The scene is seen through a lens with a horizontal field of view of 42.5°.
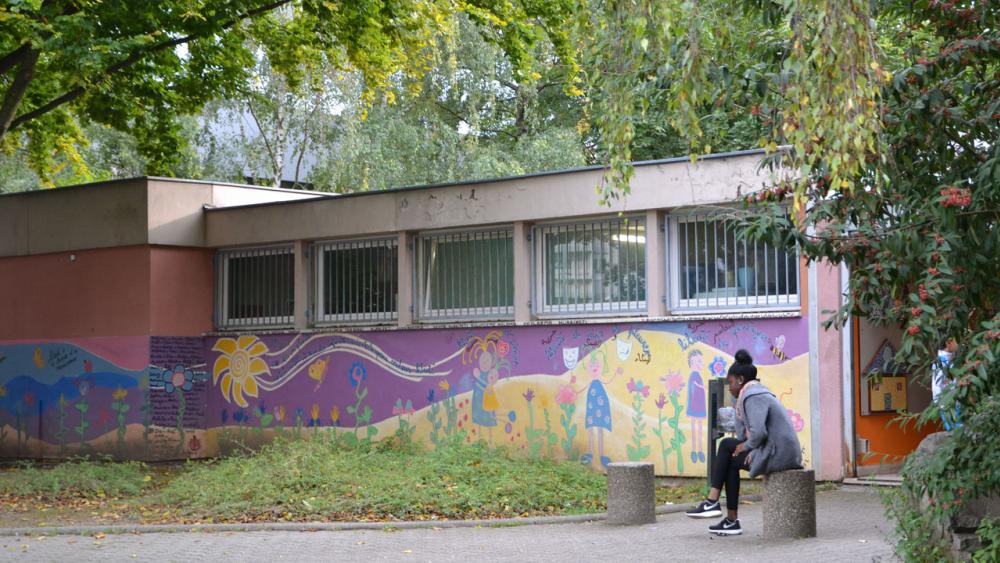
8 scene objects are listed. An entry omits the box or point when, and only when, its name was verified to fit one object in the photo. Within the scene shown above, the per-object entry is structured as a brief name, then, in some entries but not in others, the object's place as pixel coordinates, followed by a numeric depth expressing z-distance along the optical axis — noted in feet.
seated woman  34.01
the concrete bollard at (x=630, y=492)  37.76
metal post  40.78
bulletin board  47.70
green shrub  23.63
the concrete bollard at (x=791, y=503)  33.55
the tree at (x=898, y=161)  21.88
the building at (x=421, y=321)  48.78
